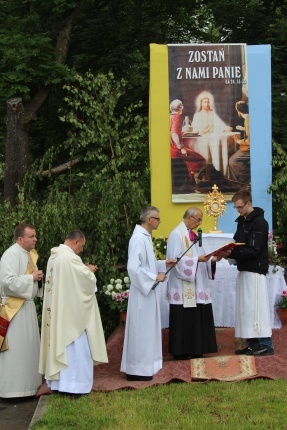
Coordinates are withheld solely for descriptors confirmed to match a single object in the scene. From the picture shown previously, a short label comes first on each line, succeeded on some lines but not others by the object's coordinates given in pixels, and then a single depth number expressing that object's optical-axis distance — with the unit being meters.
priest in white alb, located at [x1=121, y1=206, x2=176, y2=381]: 9.38
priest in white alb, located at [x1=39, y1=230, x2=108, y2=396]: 8.73
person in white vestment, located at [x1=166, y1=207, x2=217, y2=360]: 10.14
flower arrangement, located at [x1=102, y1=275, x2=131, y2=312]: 11.20
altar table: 11.18
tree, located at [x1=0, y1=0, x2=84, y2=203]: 16.50
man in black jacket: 9.93
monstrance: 12.93
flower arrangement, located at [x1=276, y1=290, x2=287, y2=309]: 11.17
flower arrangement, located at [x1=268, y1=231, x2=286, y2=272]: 11.60
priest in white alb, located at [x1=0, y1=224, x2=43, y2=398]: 9.34
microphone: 9.88
